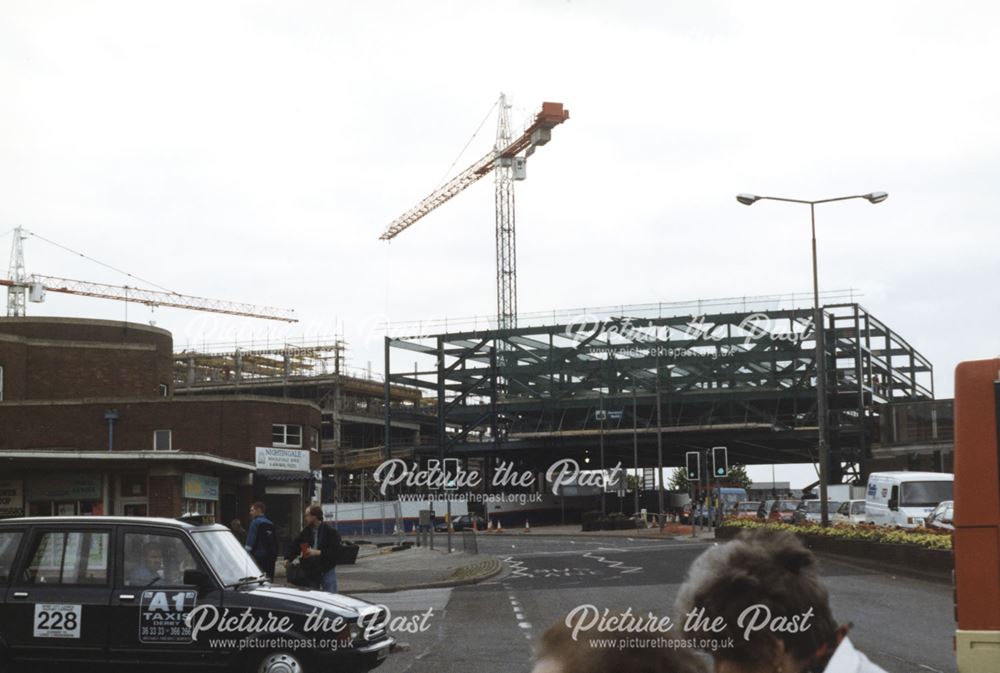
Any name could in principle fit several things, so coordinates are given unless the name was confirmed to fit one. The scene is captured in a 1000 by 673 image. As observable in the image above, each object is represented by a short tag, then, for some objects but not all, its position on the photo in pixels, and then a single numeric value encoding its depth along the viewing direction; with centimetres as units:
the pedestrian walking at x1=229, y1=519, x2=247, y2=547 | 2572
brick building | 3522
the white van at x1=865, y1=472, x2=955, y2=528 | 3575
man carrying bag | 1516
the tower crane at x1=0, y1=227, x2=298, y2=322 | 12838
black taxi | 1016
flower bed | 2410
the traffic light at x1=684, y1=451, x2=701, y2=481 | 4475
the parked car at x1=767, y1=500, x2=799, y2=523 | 4938
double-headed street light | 3594
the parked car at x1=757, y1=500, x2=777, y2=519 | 5278
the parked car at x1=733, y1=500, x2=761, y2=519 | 5953
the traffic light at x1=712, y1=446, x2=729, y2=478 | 4222
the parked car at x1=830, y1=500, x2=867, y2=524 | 4702
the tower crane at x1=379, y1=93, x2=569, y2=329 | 11406
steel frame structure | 8519
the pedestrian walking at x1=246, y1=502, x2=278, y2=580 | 1673
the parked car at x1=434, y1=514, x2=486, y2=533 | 8031
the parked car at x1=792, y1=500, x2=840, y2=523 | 4931
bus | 869
